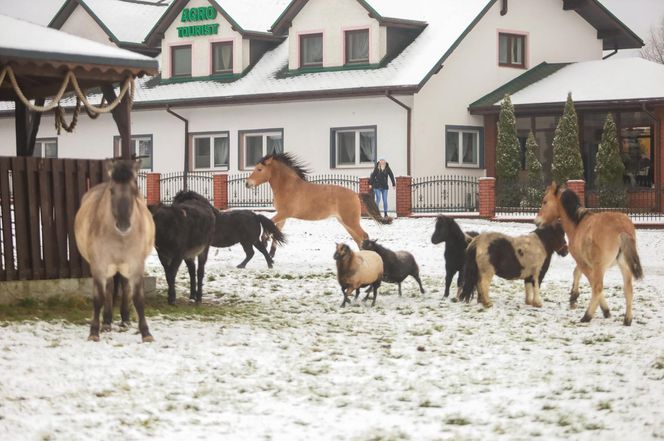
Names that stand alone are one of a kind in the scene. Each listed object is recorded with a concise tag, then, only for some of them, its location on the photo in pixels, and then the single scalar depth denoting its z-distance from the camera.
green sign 41.19
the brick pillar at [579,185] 32.34
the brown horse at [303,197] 22.91
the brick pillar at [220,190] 37.28
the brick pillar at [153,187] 38.81
